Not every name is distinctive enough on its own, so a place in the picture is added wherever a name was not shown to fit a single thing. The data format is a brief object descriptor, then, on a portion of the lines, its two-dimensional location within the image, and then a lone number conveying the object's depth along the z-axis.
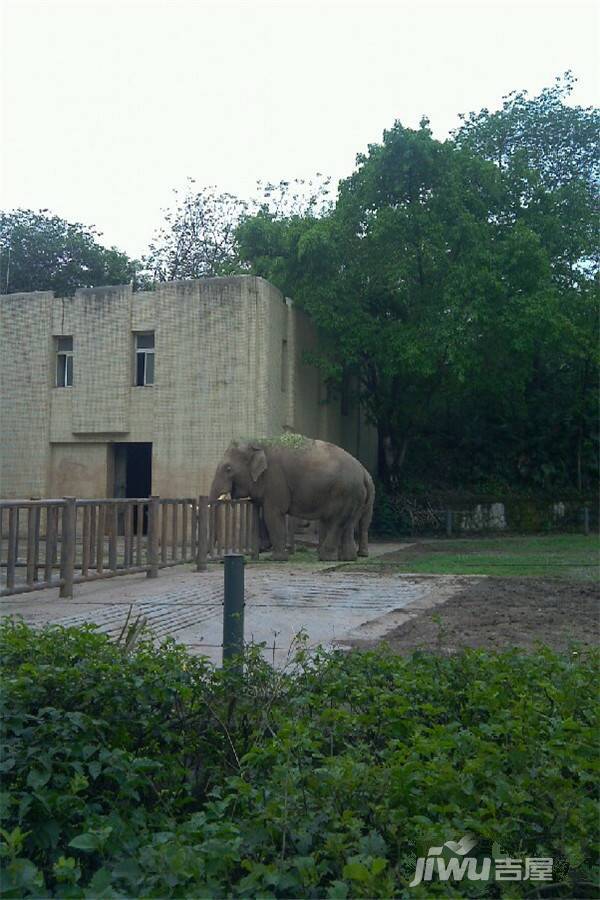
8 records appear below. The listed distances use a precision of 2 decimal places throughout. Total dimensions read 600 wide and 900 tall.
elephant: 17.53
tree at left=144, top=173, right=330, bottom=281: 38.03
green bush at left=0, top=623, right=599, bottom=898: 2.48
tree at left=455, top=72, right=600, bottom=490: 28.66
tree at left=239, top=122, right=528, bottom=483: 25.77
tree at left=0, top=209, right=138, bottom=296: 37.59
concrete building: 24.66
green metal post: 4.69
